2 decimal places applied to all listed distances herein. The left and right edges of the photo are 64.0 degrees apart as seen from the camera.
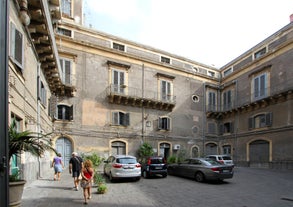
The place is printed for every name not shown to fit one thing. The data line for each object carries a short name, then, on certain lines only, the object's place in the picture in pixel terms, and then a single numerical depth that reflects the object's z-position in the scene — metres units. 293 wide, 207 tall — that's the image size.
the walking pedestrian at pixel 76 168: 10.33
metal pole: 2.31
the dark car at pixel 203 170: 12.42
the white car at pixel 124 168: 12.48
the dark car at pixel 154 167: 14.37
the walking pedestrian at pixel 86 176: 7.89
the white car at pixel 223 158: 19.32
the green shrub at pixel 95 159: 18.83
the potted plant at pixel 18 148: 4.63
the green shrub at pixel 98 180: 9.99
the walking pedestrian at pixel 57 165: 12.45
